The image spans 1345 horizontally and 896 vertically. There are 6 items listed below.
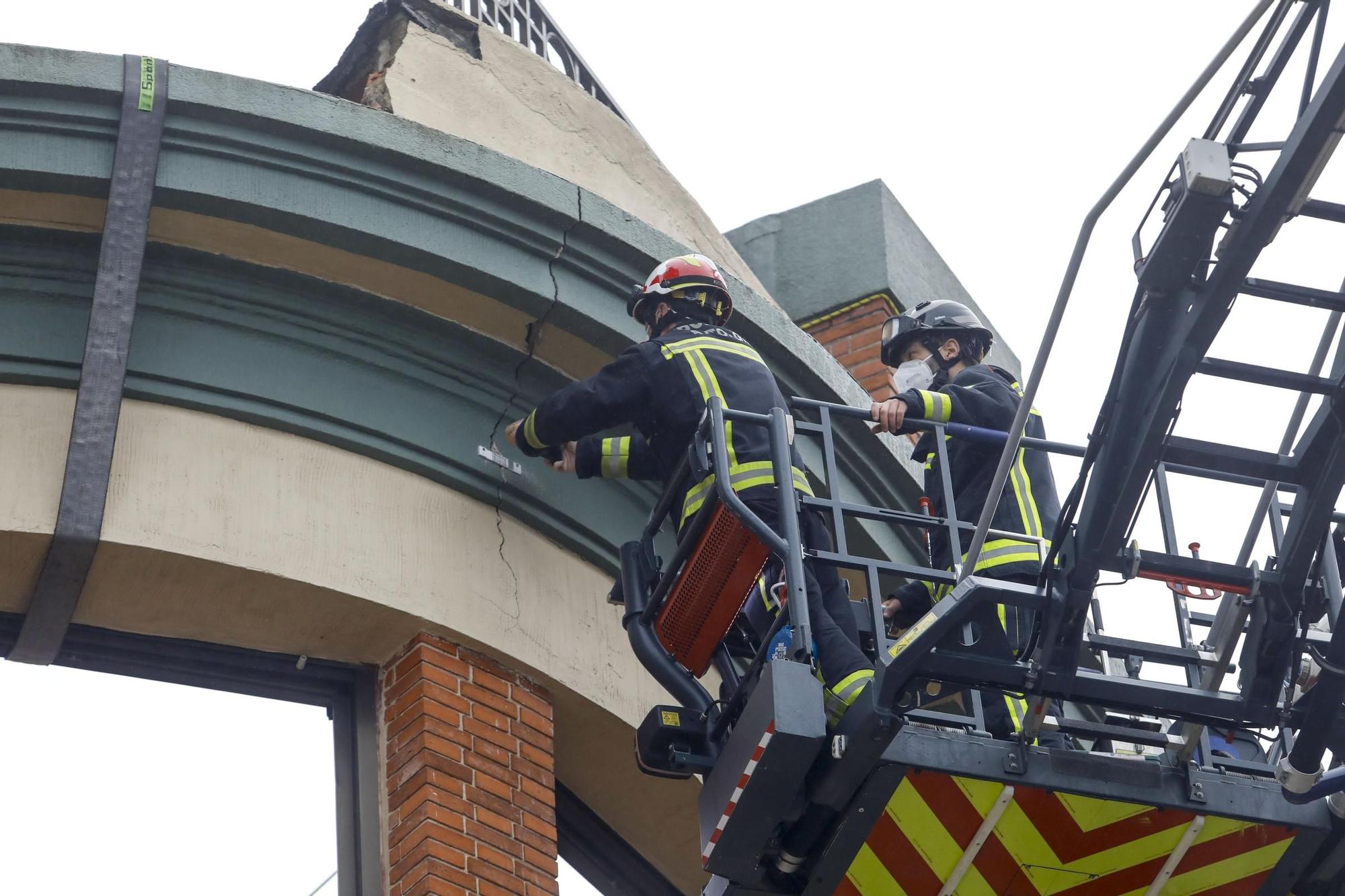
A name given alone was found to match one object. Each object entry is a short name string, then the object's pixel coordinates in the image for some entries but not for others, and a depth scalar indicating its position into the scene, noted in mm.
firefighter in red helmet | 16078
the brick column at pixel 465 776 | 15523
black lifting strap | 15703
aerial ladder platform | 13055
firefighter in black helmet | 16031
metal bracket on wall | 17984
